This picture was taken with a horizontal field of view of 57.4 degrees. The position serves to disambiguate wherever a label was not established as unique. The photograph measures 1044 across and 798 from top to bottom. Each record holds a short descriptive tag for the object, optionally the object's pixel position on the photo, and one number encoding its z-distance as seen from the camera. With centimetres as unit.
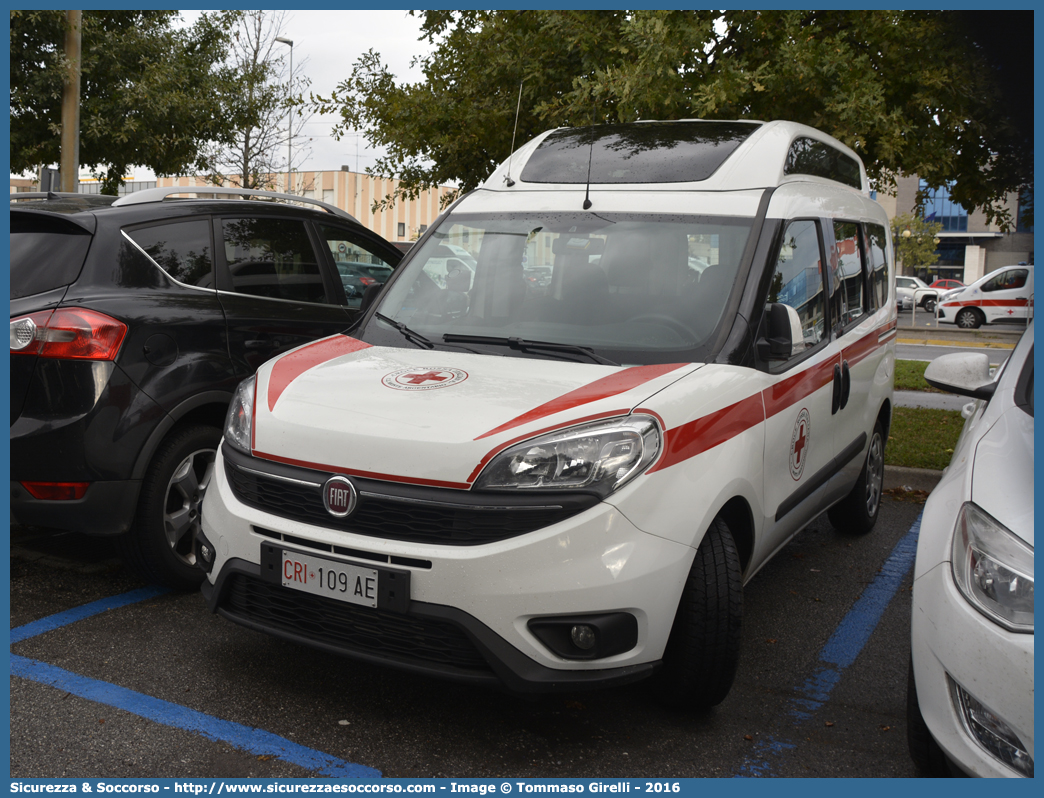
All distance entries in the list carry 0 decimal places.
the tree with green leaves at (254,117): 1346
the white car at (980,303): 2817
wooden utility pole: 1043
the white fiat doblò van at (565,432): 287
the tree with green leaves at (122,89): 1102
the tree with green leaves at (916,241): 4853
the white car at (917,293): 4050
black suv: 396
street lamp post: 2154
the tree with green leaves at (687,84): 678
